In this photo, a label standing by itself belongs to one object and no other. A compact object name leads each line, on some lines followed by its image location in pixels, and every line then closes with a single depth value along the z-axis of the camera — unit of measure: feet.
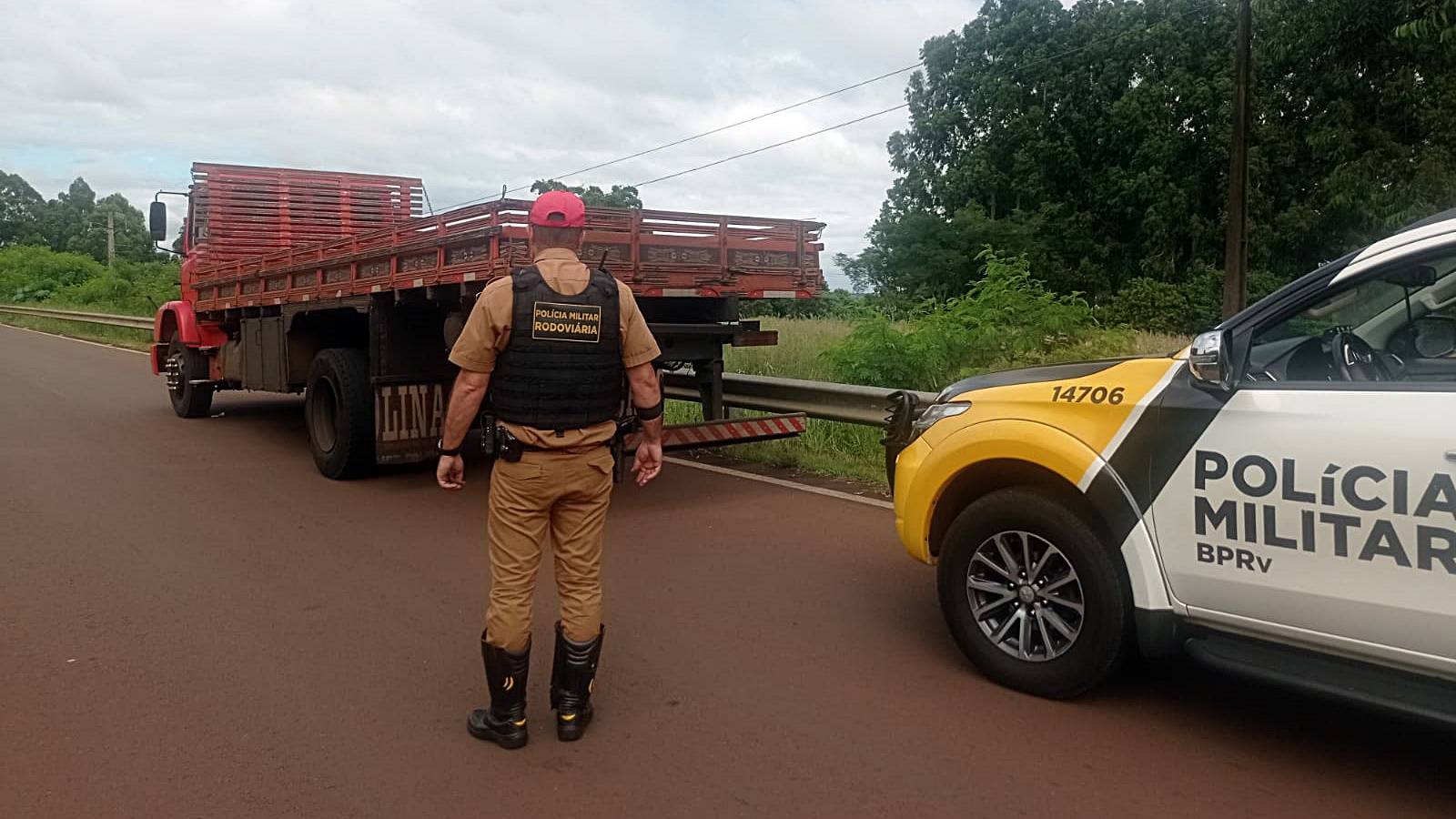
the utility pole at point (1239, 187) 61.31
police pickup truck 10.33
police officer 11.79
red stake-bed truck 23.58
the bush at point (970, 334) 35.88
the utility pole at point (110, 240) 189.72
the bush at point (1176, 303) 99.40
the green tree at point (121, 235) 272.35
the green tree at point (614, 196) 132.64
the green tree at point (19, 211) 315.58
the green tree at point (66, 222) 309.83
